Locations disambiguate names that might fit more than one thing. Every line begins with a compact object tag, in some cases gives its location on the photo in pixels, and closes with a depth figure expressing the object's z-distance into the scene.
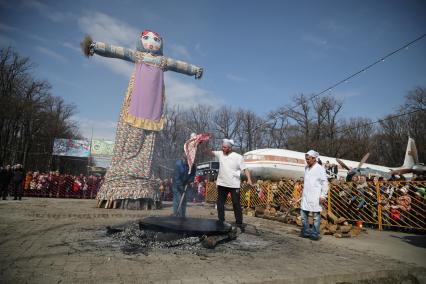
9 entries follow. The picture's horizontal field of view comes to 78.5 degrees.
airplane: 24.44
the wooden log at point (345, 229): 6.27
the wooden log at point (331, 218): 7.16
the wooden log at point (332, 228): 6.31
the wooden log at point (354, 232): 6.20
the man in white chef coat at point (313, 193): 5.34
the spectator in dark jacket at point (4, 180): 13.36
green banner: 36.44
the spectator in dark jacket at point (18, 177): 13.15
